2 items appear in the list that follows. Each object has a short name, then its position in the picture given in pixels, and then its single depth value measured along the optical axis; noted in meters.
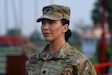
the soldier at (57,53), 2.68
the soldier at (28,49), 10.00
